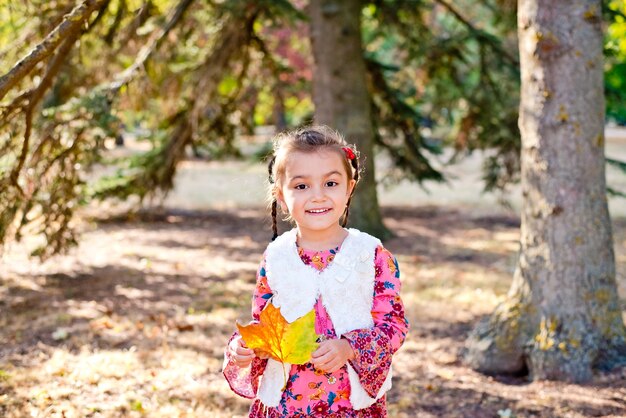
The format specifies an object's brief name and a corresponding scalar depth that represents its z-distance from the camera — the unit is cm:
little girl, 235
